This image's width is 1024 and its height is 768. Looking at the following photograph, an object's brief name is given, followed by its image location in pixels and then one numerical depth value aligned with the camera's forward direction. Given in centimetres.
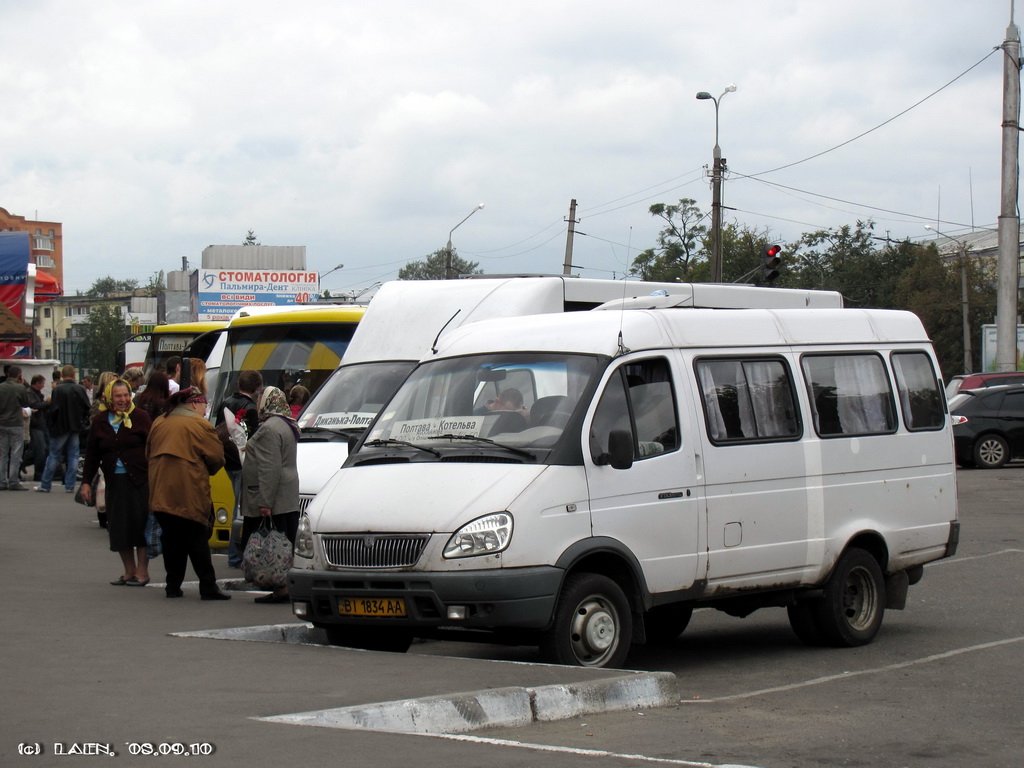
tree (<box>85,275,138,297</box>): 19625
